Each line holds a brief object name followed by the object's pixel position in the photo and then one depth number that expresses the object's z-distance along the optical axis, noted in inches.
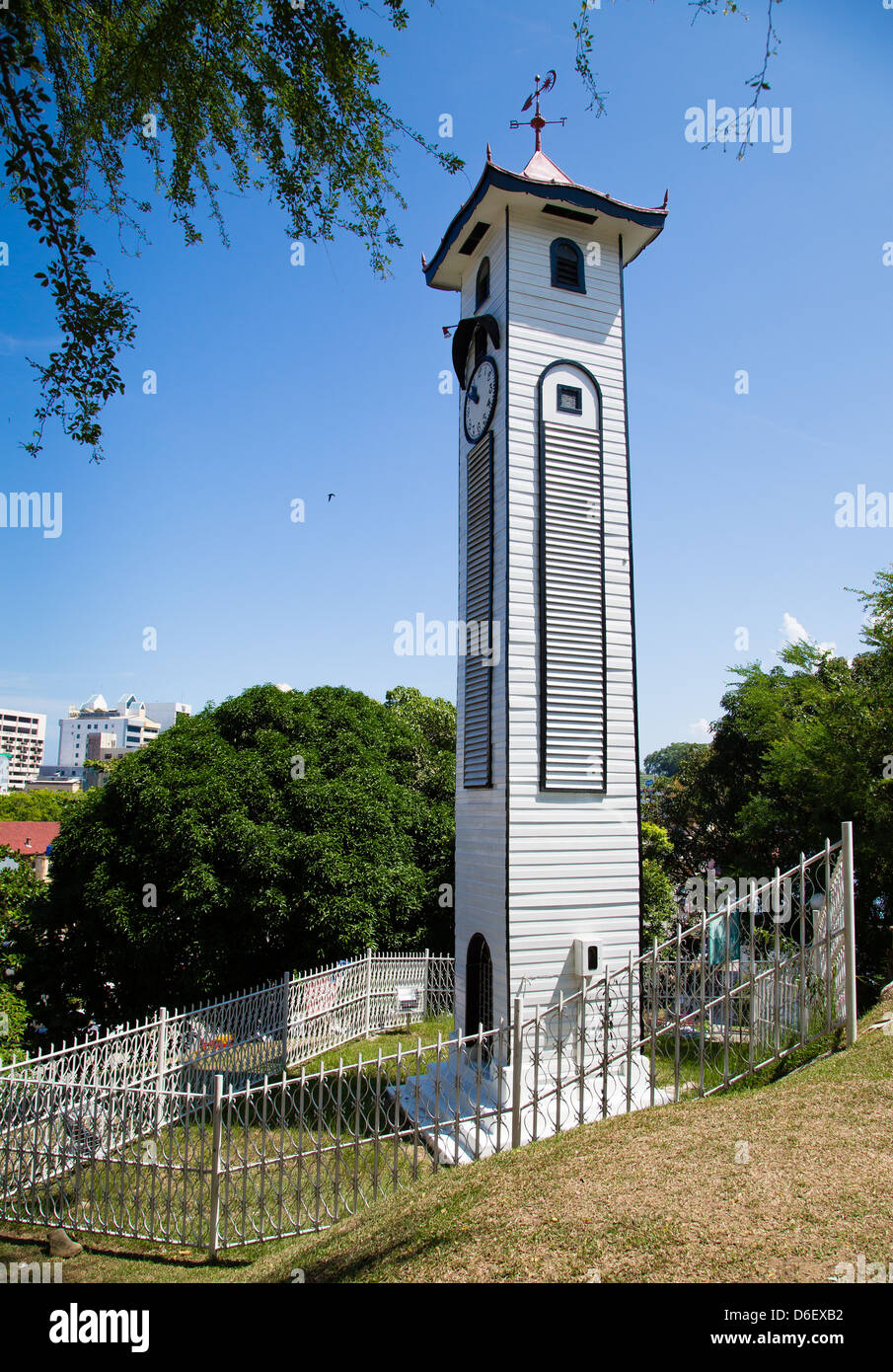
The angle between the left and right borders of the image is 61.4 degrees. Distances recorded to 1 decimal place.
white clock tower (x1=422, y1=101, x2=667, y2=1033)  365.1
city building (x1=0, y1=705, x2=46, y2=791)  6830.7
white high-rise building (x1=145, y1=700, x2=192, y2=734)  7004.9
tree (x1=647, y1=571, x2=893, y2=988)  569.6
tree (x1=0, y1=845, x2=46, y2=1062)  453.7
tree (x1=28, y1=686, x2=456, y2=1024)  538.6
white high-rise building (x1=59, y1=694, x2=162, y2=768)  7293.3
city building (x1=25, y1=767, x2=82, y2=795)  5041.8
